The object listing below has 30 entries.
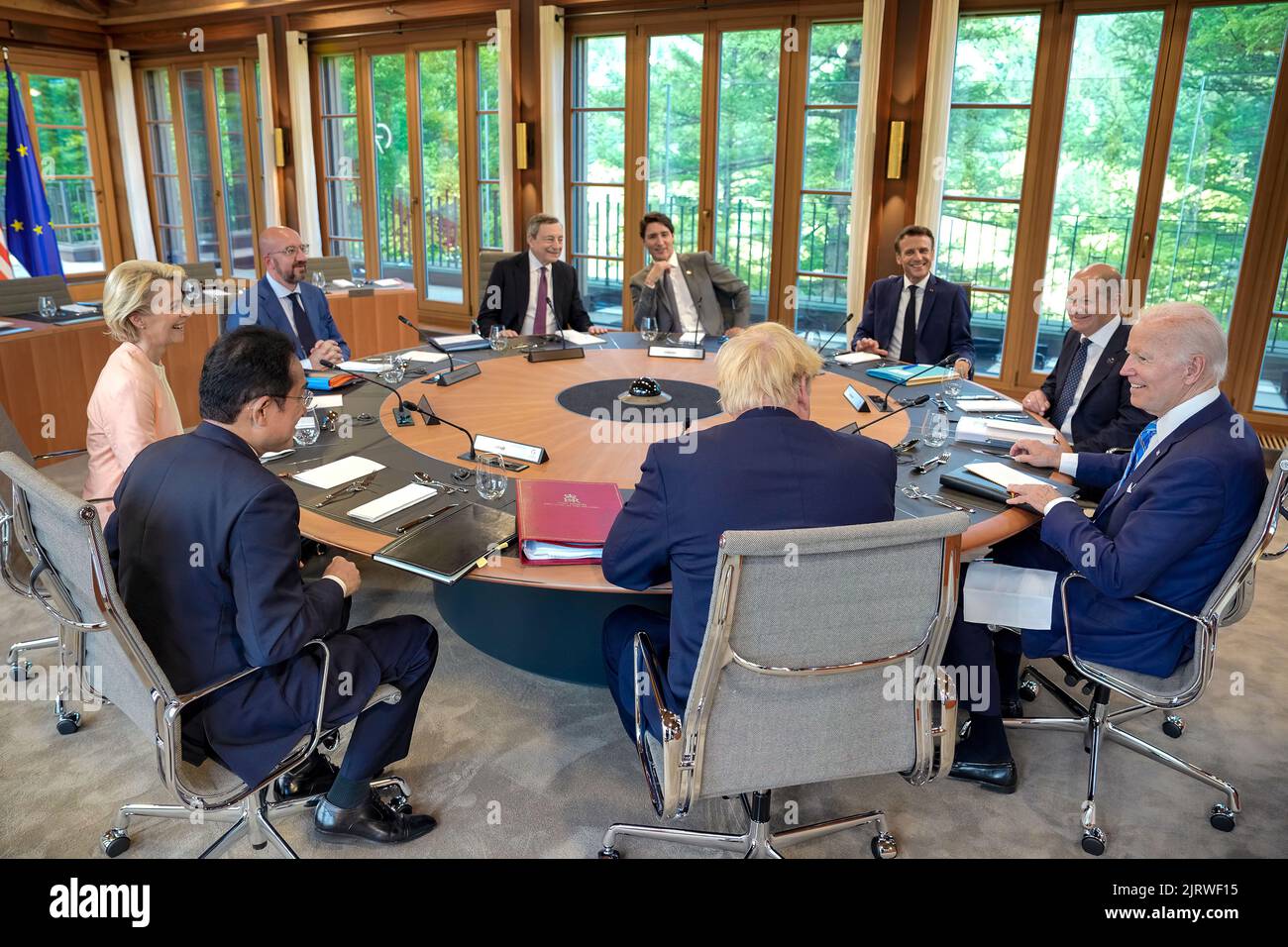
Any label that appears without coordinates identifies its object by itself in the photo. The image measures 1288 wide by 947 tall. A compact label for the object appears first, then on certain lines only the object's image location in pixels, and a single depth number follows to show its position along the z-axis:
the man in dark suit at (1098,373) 3.37
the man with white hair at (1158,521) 2.15
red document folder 2.22
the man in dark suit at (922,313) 4.54
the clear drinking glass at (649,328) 4.70
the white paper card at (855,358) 4.34
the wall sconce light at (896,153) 6.09
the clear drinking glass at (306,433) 3.03
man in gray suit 5.16
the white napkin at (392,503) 2.44
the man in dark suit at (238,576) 1.79
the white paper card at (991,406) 3.48
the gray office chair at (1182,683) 2.09
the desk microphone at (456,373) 3.85
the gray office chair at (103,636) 1.62
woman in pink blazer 2.84
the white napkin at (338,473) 2.69
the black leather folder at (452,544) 2.17
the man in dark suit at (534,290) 5.14
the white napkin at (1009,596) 2.43
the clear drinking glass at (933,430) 3.04
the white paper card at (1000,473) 2.70
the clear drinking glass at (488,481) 2.54
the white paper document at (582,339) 4.78
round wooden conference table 2.40
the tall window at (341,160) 8.57
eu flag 7.95
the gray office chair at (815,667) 1.61
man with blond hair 1.83
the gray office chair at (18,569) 2.05
